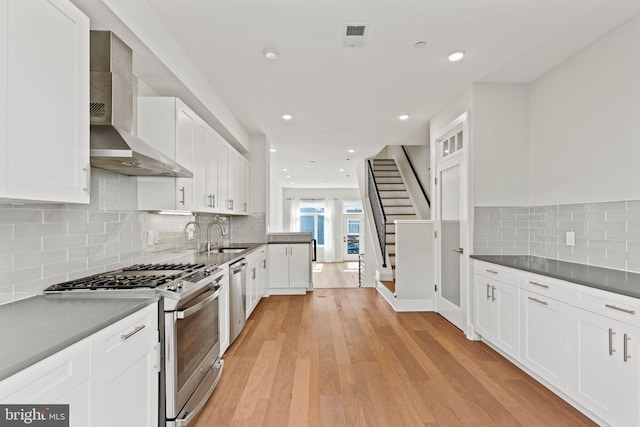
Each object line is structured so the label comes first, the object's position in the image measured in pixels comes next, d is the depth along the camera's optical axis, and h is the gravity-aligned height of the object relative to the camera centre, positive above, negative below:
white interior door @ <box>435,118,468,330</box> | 3.63 -0.11
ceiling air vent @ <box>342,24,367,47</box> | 2.37 +1.45
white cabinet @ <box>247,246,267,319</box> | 4.10 -0.84
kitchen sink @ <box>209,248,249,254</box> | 4.23 -0.43
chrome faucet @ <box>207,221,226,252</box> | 4.16 -0.27
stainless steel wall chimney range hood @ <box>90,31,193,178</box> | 1.84 +0.68
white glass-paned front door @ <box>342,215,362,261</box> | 12.20 -0.68
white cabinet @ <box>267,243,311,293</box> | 5.62 -0.87
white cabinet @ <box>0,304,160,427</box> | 1.02 -0.63
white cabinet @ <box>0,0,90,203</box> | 1.22 +0.52
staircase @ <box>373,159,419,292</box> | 6.47 +0.56
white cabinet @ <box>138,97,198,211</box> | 2.65 +0.69
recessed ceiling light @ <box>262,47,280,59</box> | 2.68 +1.45
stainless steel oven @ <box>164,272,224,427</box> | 1.83 -0.90
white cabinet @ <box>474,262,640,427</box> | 1.75 -0.82
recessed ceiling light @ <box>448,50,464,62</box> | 2.74 +1.46
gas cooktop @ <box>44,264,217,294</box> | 1.77 -0.38
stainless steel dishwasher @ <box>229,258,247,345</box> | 3.23 -0.87
